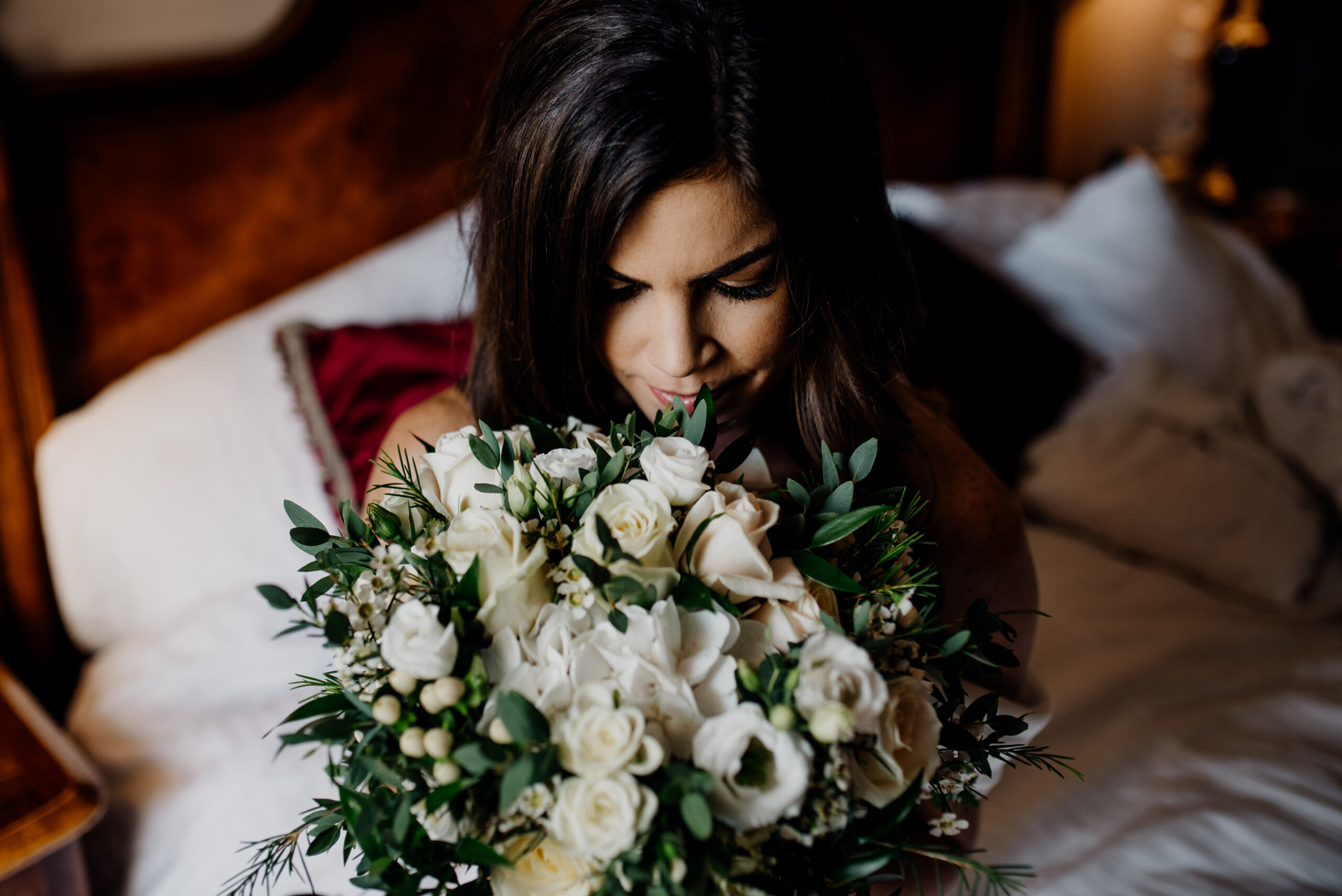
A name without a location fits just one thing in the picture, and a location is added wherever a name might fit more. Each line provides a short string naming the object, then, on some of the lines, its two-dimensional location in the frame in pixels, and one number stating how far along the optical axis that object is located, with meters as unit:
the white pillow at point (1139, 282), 2.46
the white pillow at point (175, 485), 1.51
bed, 1.29
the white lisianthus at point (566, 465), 0.74
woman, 0.89
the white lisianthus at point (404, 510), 0.76
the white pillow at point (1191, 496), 1.86
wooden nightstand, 1.12
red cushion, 1.48
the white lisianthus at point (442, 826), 0.65
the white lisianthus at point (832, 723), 0.60
